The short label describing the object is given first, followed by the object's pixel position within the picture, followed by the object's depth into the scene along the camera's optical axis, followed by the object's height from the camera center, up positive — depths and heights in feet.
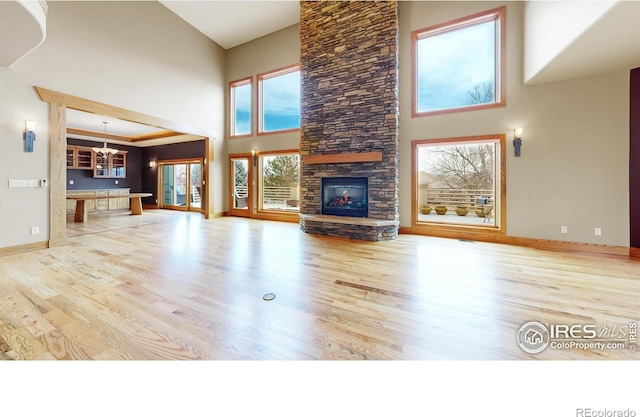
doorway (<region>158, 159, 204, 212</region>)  31.94 +2.72
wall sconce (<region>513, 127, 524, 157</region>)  14.64 +3.94
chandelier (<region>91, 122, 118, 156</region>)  25.93 +5.91
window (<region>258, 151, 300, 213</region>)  24.27 +2.17
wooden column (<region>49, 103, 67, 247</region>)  13.76 +1.72
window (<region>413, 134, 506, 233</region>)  15.78 +1.98
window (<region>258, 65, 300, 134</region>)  23.00 +10.11
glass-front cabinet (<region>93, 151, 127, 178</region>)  32.01 +5.29
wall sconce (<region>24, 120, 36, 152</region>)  12.68 +3.62
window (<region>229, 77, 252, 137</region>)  25.52 +10.33
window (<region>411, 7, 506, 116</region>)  15.61 +9.48
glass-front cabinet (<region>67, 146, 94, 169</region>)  29.55 +5.83
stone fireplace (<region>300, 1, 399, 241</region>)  16.55 +6.38
